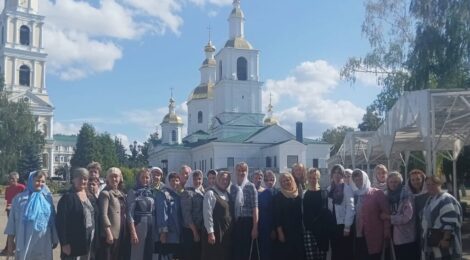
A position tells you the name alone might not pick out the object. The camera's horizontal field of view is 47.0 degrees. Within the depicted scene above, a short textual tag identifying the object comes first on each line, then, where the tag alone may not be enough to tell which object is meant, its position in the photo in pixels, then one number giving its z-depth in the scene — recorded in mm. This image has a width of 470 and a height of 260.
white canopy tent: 10434
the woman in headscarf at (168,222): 7656
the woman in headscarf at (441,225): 6840
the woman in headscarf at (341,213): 7668
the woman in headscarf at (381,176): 8144
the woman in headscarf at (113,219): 7129
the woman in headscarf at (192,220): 7746
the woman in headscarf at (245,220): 7719
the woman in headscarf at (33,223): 6746
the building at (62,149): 127125
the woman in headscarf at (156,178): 7836
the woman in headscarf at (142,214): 7543
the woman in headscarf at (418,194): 7315
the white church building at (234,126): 57188
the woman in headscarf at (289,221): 7516
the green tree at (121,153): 110625
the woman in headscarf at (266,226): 7707
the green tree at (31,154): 57781
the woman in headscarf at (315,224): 7613
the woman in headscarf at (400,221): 7277
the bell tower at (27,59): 75000
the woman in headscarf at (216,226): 7566
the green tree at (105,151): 73438
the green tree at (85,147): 72438
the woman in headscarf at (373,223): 7398
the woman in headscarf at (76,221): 6789
